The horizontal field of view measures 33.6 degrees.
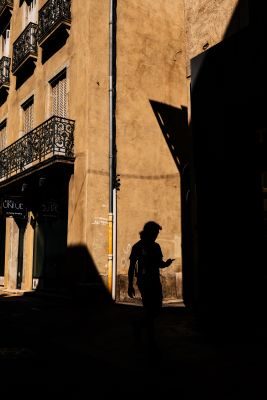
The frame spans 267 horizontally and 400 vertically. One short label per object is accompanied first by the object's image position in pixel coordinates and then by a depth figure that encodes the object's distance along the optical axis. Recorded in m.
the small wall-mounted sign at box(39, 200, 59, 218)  12.96
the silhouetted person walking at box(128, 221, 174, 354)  5.57
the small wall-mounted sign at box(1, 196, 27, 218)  14.45
